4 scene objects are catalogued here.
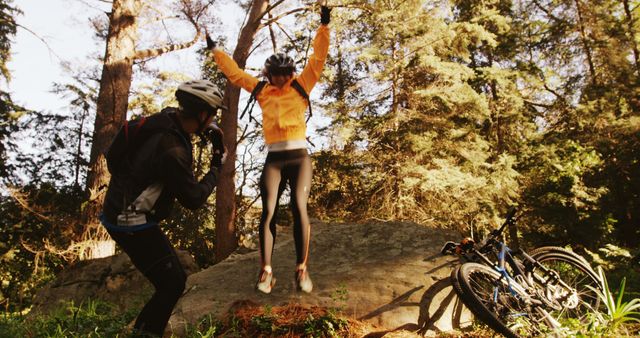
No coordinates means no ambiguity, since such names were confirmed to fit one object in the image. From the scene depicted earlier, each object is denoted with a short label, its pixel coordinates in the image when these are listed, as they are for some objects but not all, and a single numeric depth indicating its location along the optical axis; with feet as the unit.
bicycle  11.14
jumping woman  13.60
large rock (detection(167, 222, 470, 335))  12.71
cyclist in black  9.29
